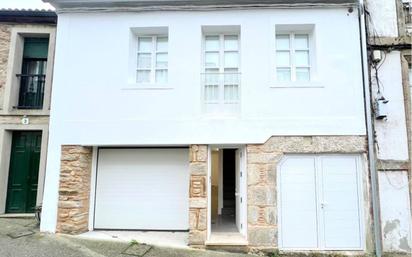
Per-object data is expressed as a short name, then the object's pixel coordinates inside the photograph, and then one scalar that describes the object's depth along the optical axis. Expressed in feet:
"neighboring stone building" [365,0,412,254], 22.35
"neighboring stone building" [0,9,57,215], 29.17
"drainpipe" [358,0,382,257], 21.83
